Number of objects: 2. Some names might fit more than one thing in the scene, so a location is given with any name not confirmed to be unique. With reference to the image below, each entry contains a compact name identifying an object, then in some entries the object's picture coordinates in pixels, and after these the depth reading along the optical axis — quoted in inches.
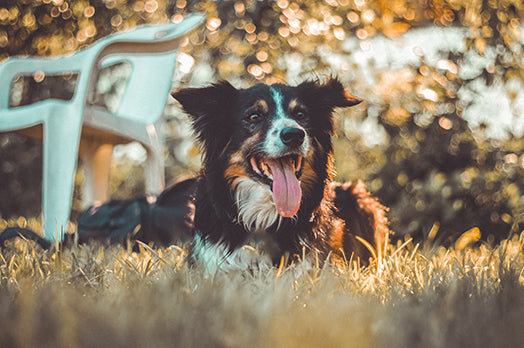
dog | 84.9
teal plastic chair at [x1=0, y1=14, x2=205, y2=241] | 120.4
